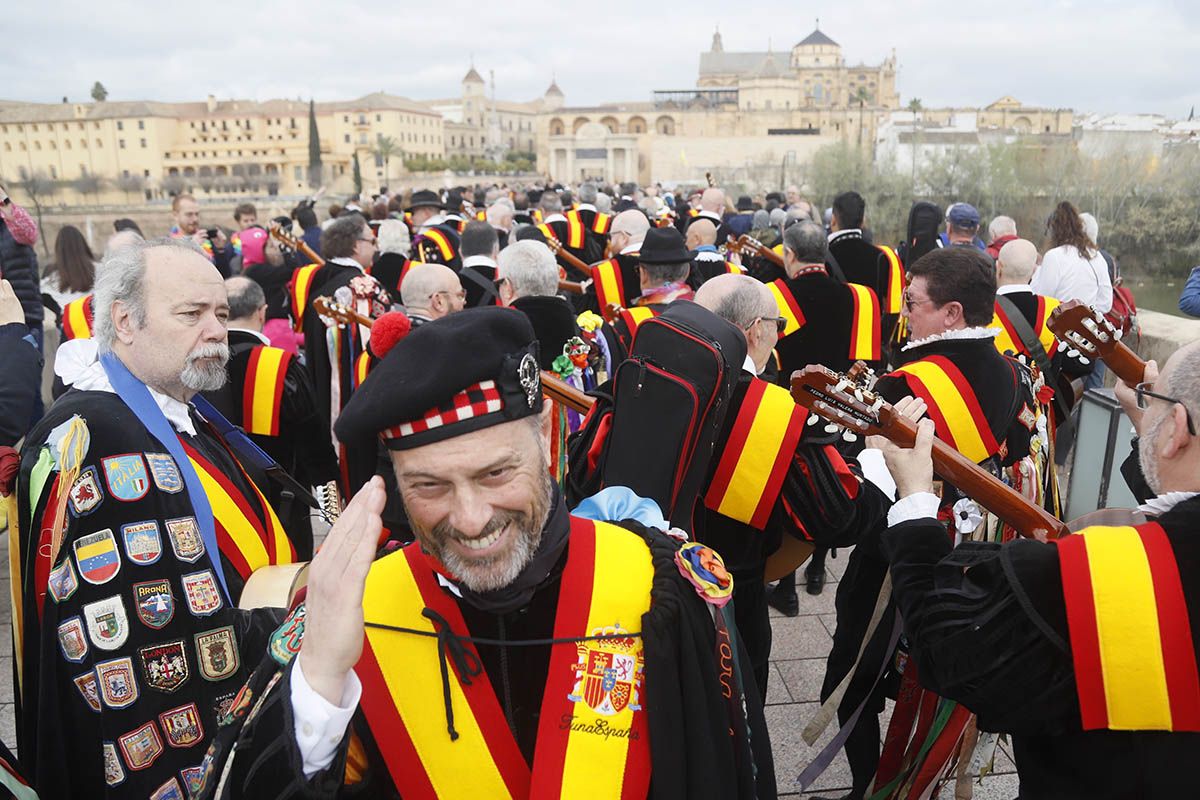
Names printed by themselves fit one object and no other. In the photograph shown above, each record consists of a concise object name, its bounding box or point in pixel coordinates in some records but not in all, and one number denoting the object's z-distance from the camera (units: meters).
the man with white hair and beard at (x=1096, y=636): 1.59
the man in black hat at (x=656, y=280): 4.94
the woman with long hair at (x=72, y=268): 5.96
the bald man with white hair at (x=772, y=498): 2.98
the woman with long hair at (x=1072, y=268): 5.81
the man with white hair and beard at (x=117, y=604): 2.13
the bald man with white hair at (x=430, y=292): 4.75
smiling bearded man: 1.61
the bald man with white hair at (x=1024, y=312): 4.77
